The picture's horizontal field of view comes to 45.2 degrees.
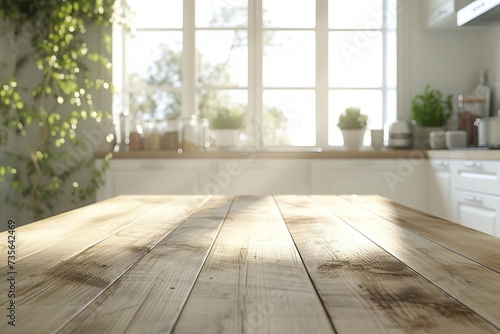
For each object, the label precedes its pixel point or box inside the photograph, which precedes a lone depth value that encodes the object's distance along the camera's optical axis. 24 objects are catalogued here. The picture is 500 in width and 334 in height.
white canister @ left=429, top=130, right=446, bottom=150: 3.87
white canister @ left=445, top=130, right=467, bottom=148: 3.71
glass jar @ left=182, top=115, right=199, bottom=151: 4.11
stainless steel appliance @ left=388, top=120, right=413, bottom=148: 4.10
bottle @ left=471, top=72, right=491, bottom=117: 3.92
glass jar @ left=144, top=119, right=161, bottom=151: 4.09
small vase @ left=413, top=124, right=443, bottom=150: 4.15
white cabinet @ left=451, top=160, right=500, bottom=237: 2.90
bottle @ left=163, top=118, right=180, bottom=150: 4.11
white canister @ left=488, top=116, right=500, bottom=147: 3.35
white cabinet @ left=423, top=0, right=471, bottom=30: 3.63
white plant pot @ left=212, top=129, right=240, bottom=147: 4.26
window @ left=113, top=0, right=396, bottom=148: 4.50
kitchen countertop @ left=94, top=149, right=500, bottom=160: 3.84
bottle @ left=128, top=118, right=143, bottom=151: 4.11
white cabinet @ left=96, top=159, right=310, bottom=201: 3.87
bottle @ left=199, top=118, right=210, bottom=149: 4.21
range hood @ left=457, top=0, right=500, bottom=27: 3.04
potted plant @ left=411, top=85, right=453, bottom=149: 4.10
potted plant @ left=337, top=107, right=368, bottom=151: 4.19
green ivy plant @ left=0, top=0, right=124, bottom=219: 3.99
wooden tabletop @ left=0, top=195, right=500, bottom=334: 0.55
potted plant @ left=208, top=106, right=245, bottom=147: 4.26
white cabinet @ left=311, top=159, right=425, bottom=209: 3.87
